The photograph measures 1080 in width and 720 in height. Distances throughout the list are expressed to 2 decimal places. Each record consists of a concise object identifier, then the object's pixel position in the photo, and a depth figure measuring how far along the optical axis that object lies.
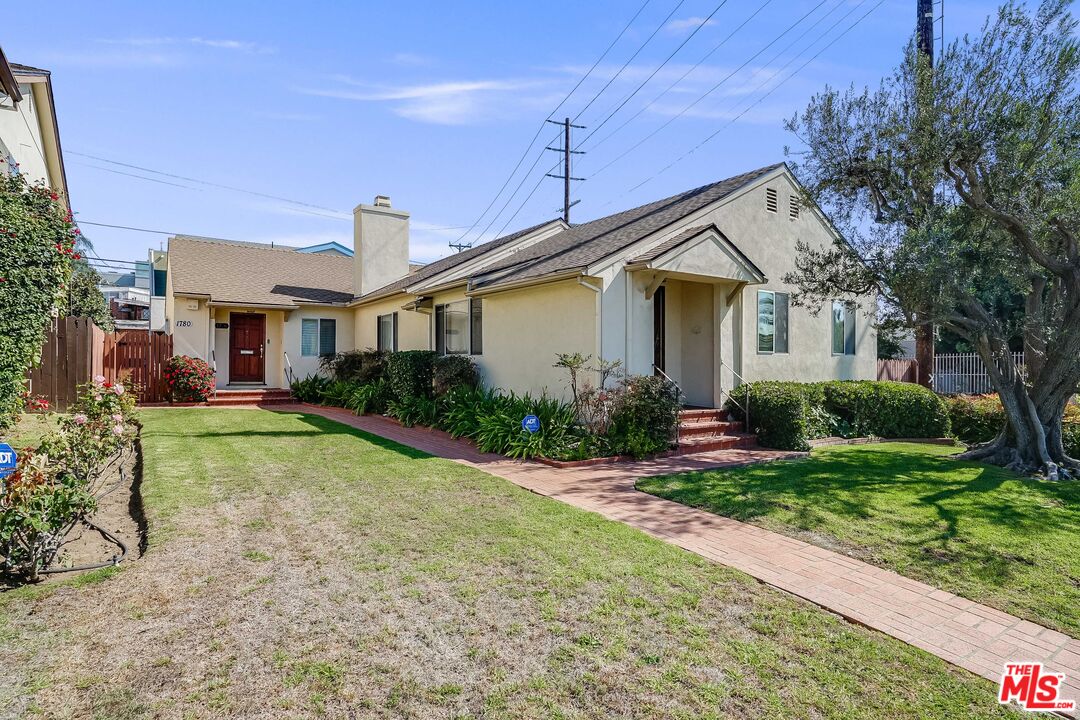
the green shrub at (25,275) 6.41
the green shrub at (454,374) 12.84
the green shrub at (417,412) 12.43
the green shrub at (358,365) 16.78
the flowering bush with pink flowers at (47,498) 3.97
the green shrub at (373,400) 15.05
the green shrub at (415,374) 13.69
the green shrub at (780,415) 10.29
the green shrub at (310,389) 17.83
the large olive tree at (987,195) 7.86
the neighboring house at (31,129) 10.21
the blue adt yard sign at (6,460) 3.77
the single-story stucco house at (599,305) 10.32
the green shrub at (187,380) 15.78
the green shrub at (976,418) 11.57
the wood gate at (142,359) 15.50
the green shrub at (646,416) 9.38
